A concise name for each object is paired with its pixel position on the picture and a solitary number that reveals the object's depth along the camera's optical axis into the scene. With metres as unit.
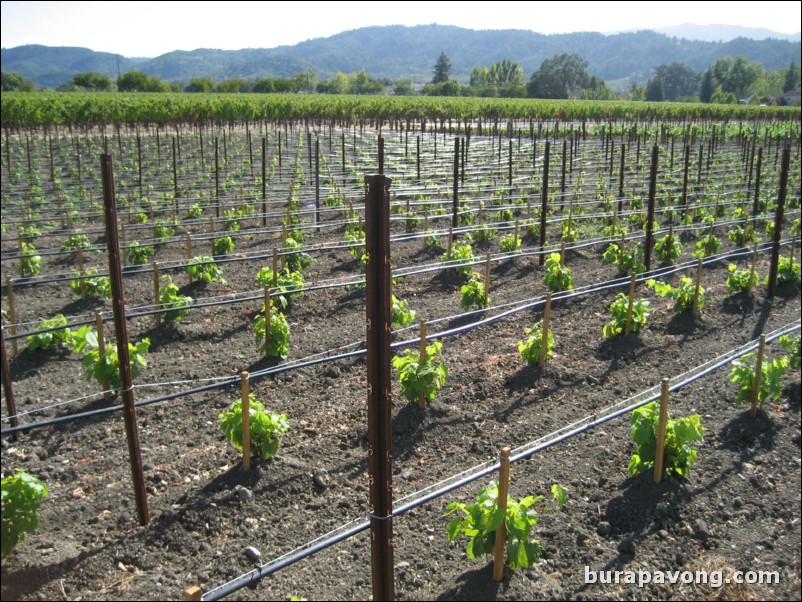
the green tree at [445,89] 109.31
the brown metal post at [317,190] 17.46
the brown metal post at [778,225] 10.76
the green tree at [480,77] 130.38
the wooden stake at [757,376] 6.66
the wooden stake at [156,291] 9.74
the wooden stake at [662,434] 5.45
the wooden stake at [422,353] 6.94
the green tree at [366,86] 125.25
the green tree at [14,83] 95.81
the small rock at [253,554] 4.73
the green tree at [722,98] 97.12
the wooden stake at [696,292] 9.90
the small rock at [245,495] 5.43
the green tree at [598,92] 109.39
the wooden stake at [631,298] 8.83
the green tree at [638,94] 120.96
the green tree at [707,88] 114.56
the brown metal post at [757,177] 15.40
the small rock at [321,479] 5.70
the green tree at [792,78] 119.62
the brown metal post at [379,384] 3.11
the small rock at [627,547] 4.84
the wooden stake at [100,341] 6.83
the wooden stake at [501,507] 4.16
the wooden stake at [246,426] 5.65
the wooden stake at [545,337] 7.99
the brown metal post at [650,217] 12.04
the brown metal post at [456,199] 14.43
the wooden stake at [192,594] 3.03
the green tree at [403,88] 116.96
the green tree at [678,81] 144.88
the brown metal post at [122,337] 4.49
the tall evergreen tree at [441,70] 129.12
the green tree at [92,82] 92.50
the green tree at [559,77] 105.06
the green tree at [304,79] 121.66
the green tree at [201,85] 96.19
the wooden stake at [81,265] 11.16
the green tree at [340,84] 119.59
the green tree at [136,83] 89.25
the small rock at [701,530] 5.05
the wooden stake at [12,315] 8.74
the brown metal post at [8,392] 6.14
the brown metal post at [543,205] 13.21
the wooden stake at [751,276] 10.91
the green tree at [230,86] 97.06
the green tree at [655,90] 121.75
